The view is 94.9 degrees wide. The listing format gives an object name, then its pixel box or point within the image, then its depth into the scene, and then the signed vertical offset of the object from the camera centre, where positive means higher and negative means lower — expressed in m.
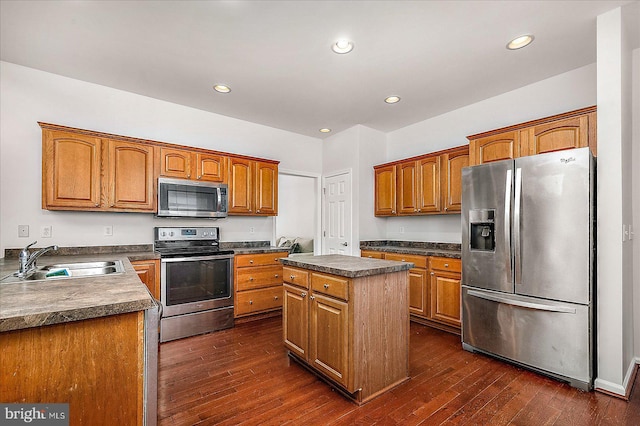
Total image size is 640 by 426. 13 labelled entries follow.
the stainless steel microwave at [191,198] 3.40 +0.20
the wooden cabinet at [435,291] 3.31 -0.90
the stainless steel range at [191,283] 3.18 -0.78
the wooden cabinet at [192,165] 3.46 +0.62
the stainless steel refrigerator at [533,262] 2.23 -0.40
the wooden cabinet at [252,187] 3.94 +0.39
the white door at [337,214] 4.70 +0.02
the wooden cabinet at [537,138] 2.53 +0.75
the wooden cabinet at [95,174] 2.83 +0.43
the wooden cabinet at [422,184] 3.68 +0.44
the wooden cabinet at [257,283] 3.70 -0.89
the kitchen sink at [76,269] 1.91 -0.40
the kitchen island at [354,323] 2.02 -0.80
